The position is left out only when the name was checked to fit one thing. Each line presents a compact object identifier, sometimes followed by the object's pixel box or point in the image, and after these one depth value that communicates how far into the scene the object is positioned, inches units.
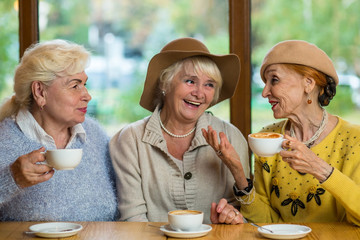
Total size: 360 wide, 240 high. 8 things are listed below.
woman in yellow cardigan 102.0
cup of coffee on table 81.3
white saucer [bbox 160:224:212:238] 81.0
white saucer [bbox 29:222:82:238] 82.1
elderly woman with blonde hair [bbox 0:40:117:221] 105.5
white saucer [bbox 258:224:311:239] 80.2
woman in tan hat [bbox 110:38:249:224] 110.3
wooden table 83.0
